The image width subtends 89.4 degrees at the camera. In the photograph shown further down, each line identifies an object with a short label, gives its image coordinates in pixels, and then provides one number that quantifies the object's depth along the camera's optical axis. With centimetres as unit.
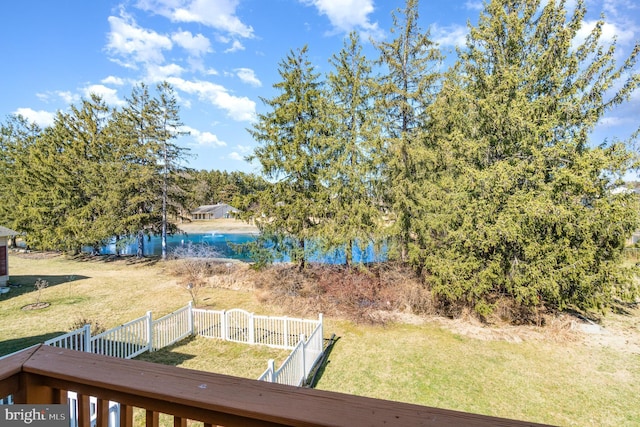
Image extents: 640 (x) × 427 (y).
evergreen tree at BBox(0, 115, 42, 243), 2297
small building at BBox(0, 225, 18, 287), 1341
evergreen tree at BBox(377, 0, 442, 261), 1214
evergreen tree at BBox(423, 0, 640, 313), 845
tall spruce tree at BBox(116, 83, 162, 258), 1892
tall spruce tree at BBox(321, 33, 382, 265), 1245
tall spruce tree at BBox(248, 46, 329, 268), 1319
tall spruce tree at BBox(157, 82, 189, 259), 1925
